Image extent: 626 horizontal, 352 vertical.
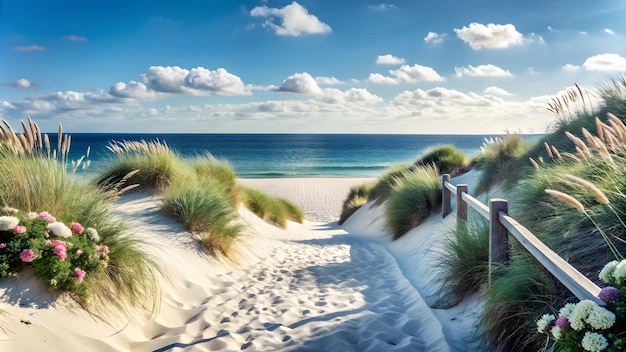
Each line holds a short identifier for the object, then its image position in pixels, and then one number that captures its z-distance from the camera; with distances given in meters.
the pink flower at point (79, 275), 4.22
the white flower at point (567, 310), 2.47
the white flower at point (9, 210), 4.47
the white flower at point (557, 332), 2.44
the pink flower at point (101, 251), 4.54
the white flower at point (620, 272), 2.38
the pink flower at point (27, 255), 4.01
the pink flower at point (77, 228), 4.62
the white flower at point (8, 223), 4.10
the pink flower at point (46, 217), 4.51
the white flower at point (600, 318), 2.25
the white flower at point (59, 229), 4.29
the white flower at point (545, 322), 2.70
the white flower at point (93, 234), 4.64
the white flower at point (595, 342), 2.25
